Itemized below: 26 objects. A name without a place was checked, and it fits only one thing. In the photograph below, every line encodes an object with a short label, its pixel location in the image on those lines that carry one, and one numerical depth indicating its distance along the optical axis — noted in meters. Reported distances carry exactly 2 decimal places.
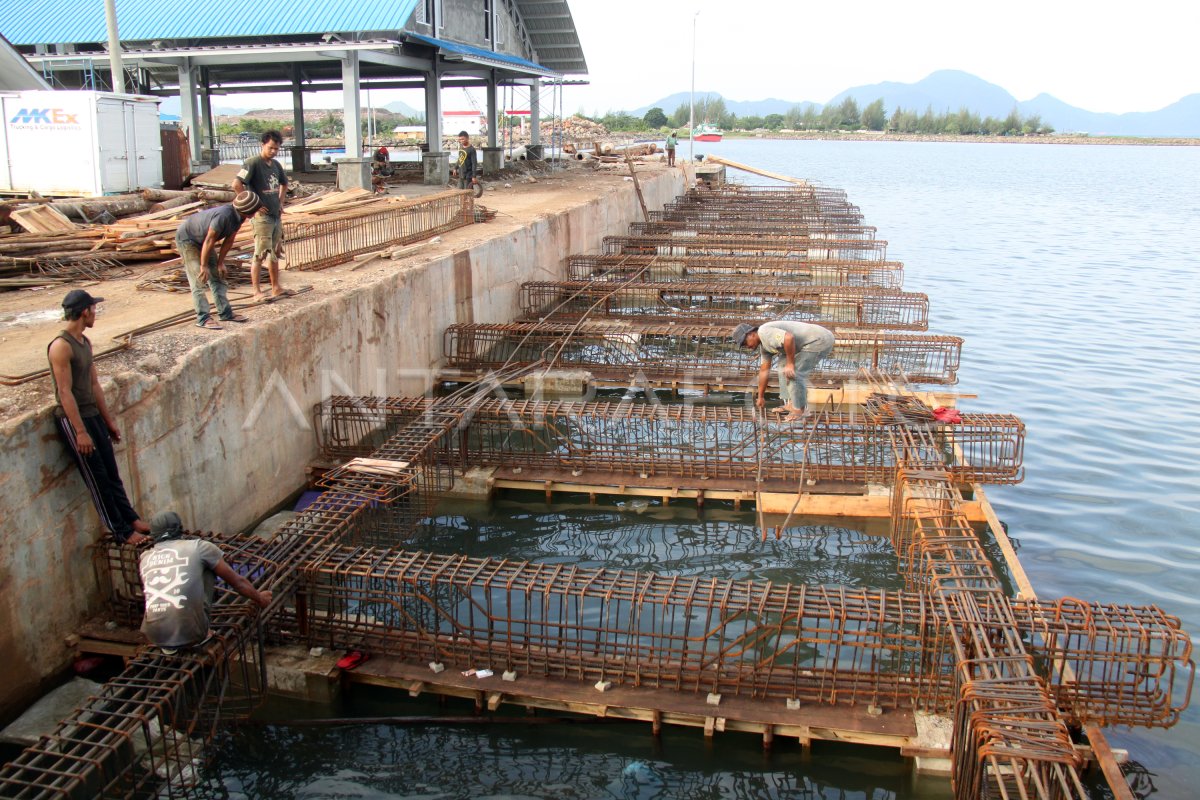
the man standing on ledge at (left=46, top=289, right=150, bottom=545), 7.29
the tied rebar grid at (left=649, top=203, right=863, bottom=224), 33.75
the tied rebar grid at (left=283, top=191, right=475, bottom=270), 14.66
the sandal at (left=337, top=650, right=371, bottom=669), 7.68
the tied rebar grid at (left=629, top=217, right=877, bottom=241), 29.62
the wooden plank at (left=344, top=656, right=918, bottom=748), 6.97
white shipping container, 17.47
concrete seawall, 7.25
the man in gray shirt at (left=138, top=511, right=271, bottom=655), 6.39
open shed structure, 23.36
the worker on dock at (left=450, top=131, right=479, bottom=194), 25.83
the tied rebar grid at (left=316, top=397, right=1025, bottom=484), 11.62
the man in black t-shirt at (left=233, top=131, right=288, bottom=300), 10.98
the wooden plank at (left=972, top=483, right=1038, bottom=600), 9.20
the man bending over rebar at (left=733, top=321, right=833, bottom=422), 10.87
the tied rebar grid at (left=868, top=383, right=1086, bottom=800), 5.38
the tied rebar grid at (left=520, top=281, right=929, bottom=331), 19.06
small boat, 112.69
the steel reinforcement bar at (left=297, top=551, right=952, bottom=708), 7.20
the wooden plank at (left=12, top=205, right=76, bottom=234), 14.52
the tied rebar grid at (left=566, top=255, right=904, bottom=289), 23.27
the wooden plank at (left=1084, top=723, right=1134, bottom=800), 6.27
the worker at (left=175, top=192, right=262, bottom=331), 10.45
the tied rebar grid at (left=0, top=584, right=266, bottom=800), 5.61
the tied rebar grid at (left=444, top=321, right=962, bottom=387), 15.87
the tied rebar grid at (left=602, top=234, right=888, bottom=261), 26.62
